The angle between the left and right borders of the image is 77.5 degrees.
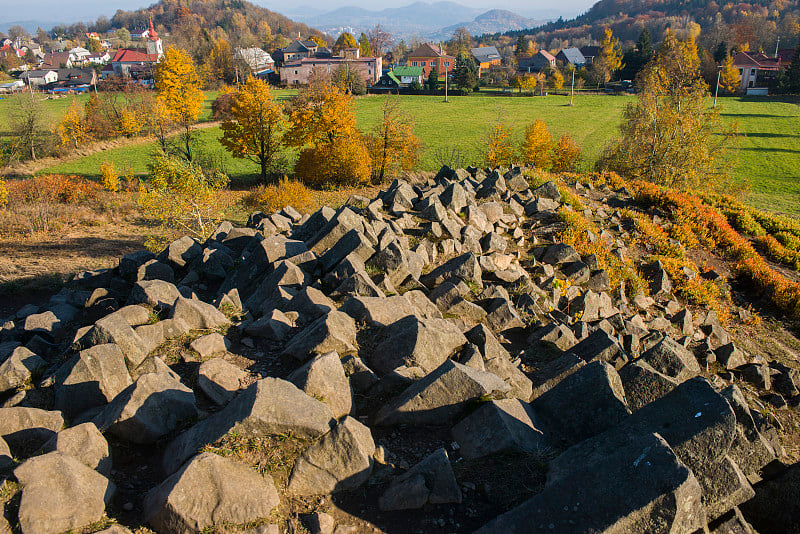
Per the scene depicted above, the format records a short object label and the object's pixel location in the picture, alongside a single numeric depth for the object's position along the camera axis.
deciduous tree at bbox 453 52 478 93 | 100.44
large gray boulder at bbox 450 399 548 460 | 5.38
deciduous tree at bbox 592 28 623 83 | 107.81
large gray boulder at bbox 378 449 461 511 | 4.81
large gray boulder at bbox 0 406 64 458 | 5.54
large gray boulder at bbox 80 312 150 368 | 7.04
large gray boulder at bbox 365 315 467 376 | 6.90
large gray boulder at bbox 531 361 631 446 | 5.59
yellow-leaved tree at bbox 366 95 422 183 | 41.56
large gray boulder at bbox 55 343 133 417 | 6.36
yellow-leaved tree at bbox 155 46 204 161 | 45.12
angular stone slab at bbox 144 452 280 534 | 4.34
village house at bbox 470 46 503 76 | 147.75
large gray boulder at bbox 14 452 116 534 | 4.20
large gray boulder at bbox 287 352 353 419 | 5.81
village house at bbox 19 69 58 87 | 130.62
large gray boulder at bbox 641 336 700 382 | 7.55
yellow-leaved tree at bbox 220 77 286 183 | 40.09
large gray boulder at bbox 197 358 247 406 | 6.27
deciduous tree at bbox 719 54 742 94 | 96.31
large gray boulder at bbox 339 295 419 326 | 7.75
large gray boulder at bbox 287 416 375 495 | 4.95
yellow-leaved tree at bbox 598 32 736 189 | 30.83
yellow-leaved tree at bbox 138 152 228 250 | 20.62
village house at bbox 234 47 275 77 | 113.75
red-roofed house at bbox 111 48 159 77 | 127.31
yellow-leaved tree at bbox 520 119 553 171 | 39.22
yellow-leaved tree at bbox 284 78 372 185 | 38.72
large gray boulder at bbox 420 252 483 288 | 10.60
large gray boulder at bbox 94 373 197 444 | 5.45
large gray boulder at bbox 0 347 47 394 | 7.03
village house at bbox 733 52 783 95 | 99.31
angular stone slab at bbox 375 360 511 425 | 5.88
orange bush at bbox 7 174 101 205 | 32.38
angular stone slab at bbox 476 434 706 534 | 3.81
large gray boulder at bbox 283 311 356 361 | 6.97
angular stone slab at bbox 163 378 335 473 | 5.04
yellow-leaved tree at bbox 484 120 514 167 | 38.97
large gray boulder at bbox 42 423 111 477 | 4.95
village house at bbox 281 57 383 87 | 112.19
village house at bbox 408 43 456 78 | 135.00
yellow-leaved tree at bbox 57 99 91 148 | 54.44
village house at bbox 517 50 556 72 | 129.38
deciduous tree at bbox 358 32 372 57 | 140.76
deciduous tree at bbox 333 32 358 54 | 134.12
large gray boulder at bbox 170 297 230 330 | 8.02
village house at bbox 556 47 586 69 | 143.94
